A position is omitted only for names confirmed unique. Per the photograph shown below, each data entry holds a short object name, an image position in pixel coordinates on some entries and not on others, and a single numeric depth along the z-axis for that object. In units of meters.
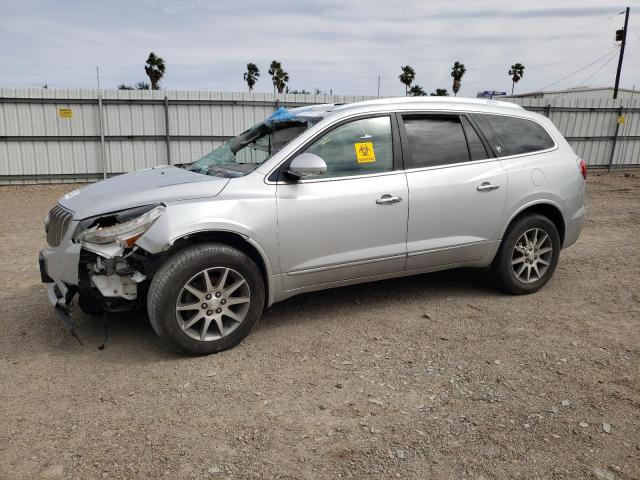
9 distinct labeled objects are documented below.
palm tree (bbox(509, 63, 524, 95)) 55.72
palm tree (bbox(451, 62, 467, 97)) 51.12
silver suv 3.56
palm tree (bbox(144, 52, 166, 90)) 39.94
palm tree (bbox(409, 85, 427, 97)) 45.24
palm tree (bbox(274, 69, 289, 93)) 49.75
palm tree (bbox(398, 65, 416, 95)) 51.34
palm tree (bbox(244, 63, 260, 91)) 50.89
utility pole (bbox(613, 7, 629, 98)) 26.86
